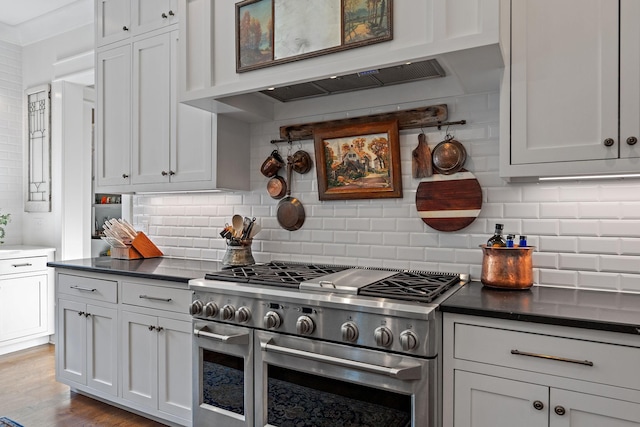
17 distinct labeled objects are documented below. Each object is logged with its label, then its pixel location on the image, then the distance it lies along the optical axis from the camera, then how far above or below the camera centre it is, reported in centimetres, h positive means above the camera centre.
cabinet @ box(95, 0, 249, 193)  271 +57
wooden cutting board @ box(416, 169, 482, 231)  215 +6
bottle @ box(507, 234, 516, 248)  193 -12
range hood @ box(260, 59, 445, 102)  207 +73
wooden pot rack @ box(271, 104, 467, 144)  223 +53
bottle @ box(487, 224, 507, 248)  193 -13
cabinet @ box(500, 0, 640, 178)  158 +50
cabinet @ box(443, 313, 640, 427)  135 -57
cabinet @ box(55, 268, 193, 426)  237 -80
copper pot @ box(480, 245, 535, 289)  188 -25
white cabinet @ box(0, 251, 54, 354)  374 -83
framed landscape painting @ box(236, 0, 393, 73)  190 +91
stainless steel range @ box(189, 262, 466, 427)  160 -58
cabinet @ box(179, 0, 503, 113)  170 +75
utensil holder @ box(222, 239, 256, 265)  262 -26
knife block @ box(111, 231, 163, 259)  311 -28
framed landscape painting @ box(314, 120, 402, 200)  236 +30
